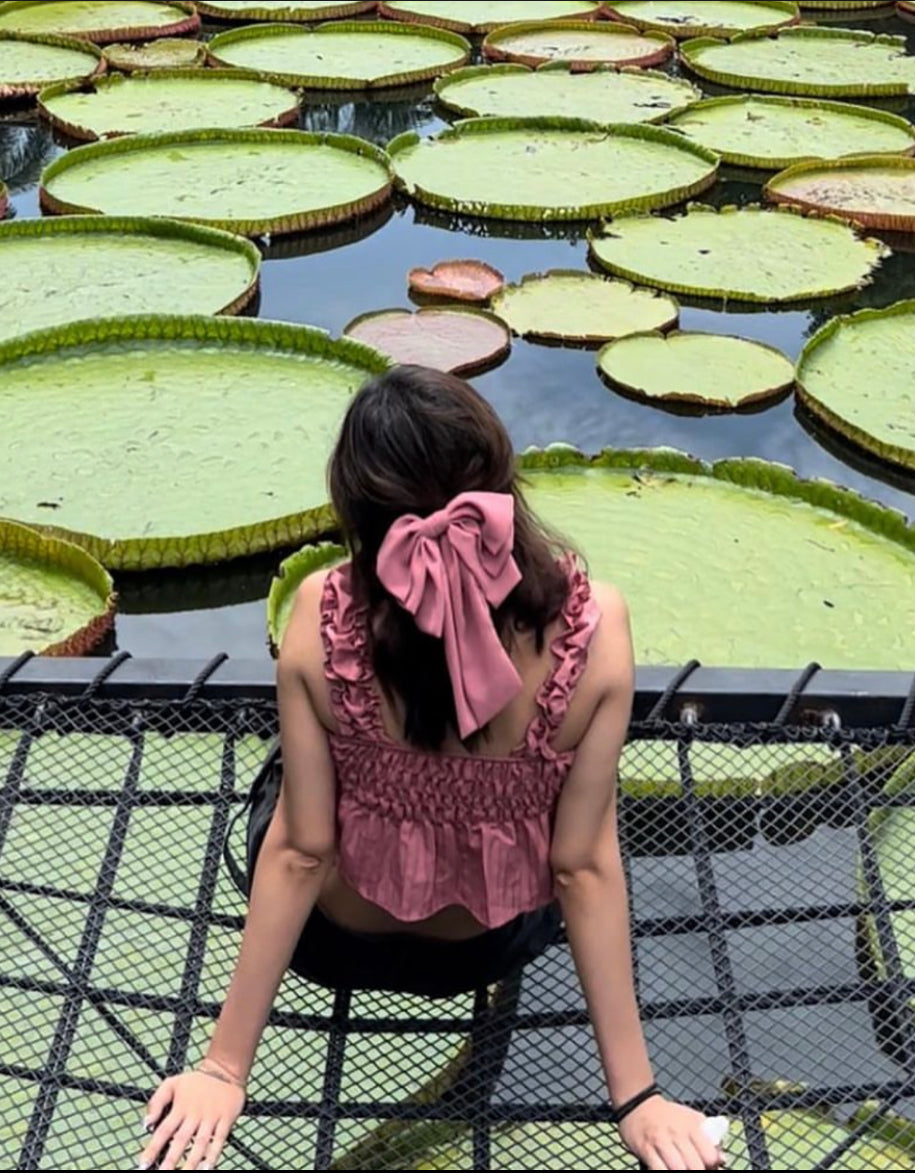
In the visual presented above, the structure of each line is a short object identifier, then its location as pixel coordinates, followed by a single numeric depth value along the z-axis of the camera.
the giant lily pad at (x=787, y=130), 5.28
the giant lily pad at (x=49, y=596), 2.64
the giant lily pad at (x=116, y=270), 4.00
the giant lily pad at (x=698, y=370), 3.57
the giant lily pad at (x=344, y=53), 6.12
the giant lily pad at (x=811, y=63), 6.00
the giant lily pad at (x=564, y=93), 5.78
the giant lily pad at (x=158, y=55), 6.19
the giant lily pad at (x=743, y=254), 4.15
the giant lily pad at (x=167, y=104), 5.51
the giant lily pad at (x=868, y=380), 3.37
